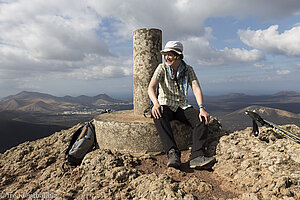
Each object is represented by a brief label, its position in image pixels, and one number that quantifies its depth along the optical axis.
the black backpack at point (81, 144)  4.62
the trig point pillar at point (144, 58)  5.16
